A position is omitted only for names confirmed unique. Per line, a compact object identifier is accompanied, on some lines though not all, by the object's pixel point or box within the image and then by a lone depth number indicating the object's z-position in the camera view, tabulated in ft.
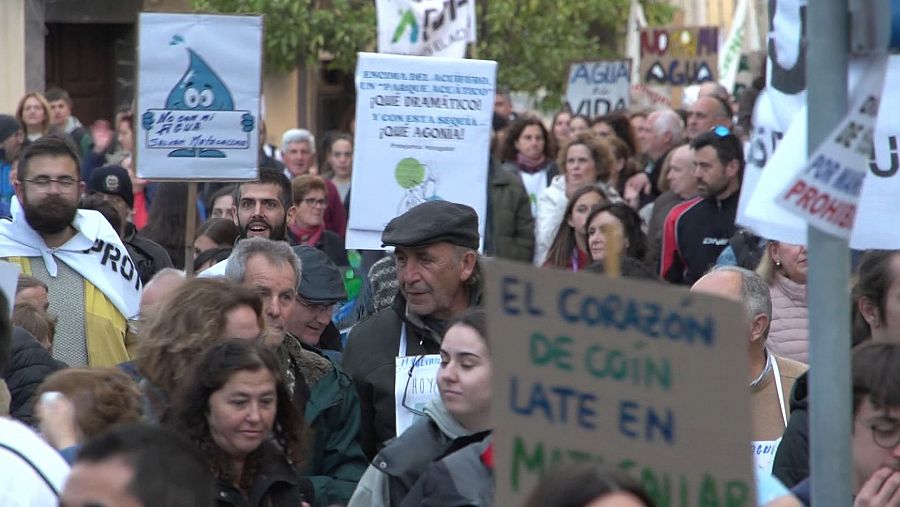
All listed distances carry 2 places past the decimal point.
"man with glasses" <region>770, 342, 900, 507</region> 22.95
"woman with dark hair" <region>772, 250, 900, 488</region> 30.93
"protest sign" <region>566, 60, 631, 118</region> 106.08
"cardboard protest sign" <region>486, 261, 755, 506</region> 17.29
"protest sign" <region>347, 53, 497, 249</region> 46.99
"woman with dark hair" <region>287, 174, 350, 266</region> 58.96
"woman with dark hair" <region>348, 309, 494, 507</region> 26.35
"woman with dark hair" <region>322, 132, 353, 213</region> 81.51
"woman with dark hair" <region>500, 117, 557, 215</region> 80.01
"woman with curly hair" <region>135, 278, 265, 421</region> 28.01
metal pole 18.22
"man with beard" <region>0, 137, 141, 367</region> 41.11
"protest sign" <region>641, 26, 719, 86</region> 117.06
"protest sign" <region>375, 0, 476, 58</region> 75.04
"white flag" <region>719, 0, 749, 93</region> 129.94
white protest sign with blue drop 46.38
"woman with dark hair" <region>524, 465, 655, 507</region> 16.31
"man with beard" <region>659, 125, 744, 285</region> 54.64
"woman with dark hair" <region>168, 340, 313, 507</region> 25.79
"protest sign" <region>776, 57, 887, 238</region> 17.73
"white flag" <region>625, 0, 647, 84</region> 158.39
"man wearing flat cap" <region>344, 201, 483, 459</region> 33.59
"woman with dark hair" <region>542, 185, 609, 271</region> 57.99
